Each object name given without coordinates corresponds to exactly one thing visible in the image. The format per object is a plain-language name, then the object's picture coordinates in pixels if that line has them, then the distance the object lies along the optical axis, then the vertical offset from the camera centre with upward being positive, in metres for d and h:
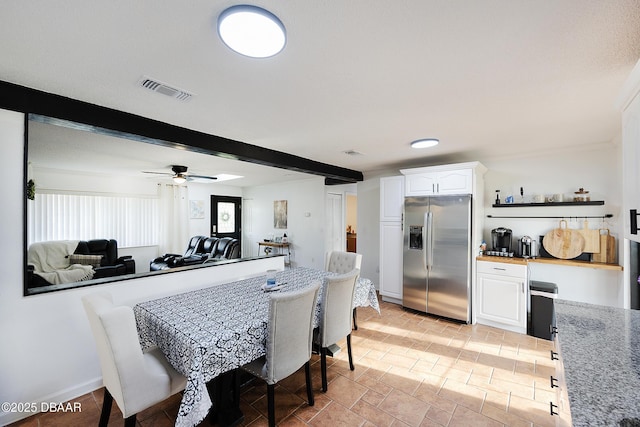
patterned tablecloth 1.42 -0.72
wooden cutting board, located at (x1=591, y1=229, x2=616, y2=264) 3.07 -0.39
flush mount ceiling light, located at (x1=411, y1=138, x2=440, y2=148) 3.04 +0.84
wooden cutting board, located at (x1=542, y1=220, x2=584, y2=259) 3.24 -0.34
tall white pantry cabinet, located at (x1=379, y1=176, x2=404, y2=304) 4.28 -0.37
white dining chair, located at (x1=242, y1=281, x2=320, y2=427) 1.67 -0.82
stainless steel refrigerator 3.53 -0.57
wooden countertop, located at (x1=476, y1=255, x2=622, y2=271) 2.91 -0.56
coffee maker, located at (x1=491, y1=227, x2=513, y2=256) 3.62 -0.37
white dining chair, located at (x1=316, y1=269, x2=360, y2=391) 2.14 -0.80
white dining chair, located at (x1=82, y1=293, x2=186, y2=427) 1.41 -0.82
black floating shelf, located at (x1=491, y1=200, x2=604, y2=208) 3.17 +0.14
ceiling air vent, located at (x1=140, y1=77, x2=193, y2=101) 1.74 +0.86
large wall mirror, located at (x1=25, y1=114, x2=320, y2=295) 3.27 +0.33
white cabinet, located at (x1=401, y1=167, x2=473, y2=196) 3.58 +0.47
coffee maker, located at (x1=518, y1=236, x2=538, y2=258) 3.48 -0.42
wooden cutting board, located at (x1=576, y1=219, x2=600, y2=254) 3.14 -0.29
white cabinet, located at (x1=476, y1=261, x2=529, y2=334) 3.28 -1.03
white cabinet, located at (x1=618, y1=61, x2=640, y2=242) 1.34 +0.37
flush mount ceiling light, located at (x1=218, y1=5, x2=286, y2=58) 1.13 +0.84
